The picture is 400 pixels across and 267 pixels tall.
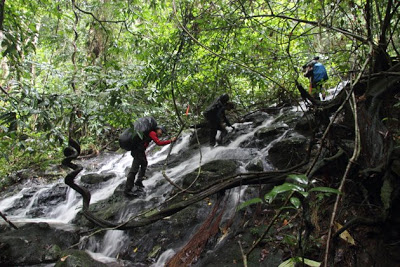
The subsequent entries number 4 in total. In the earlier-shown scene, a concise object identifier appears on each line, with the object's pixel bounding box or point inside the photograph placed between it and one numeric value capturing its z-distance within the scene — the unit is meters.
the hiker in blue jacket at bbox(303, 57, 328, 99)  7.43
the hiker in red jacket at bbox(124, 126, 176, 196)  6.47
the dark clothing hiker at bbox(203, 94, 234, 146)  8.42
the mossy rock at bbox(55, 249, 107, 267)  3.82
